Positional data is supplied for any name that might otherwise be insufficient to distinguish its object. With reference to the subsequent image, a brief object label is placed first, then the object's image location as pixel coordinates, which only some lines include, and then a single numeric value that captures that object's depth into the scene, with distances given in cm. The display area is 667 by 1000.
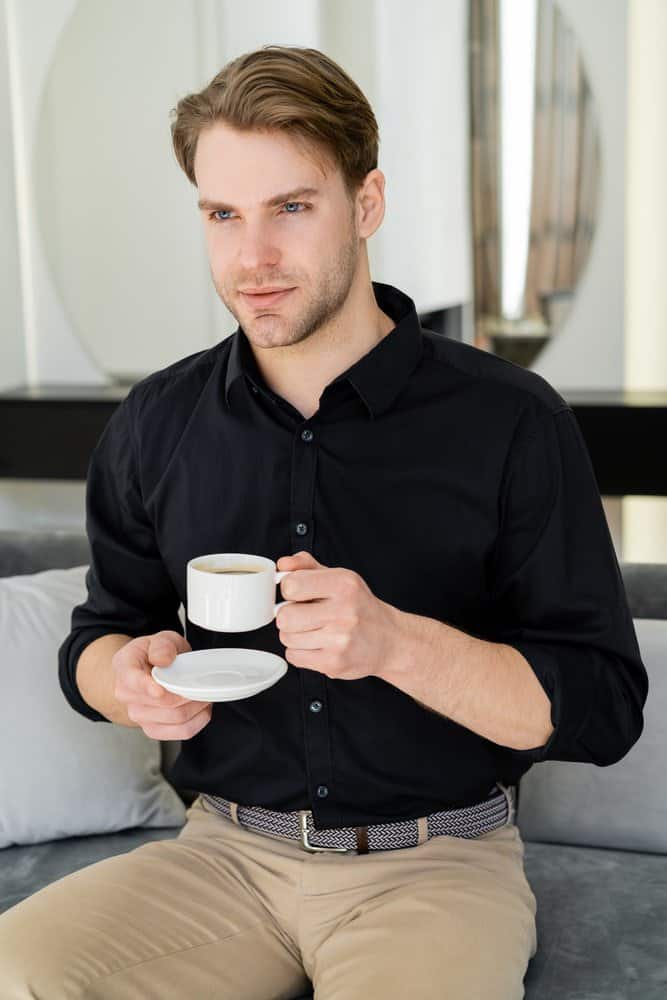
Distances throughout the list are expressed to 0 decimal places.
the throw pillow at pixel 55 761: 191
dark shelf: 251
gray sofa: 156
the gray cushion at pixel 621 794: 187
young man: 142
